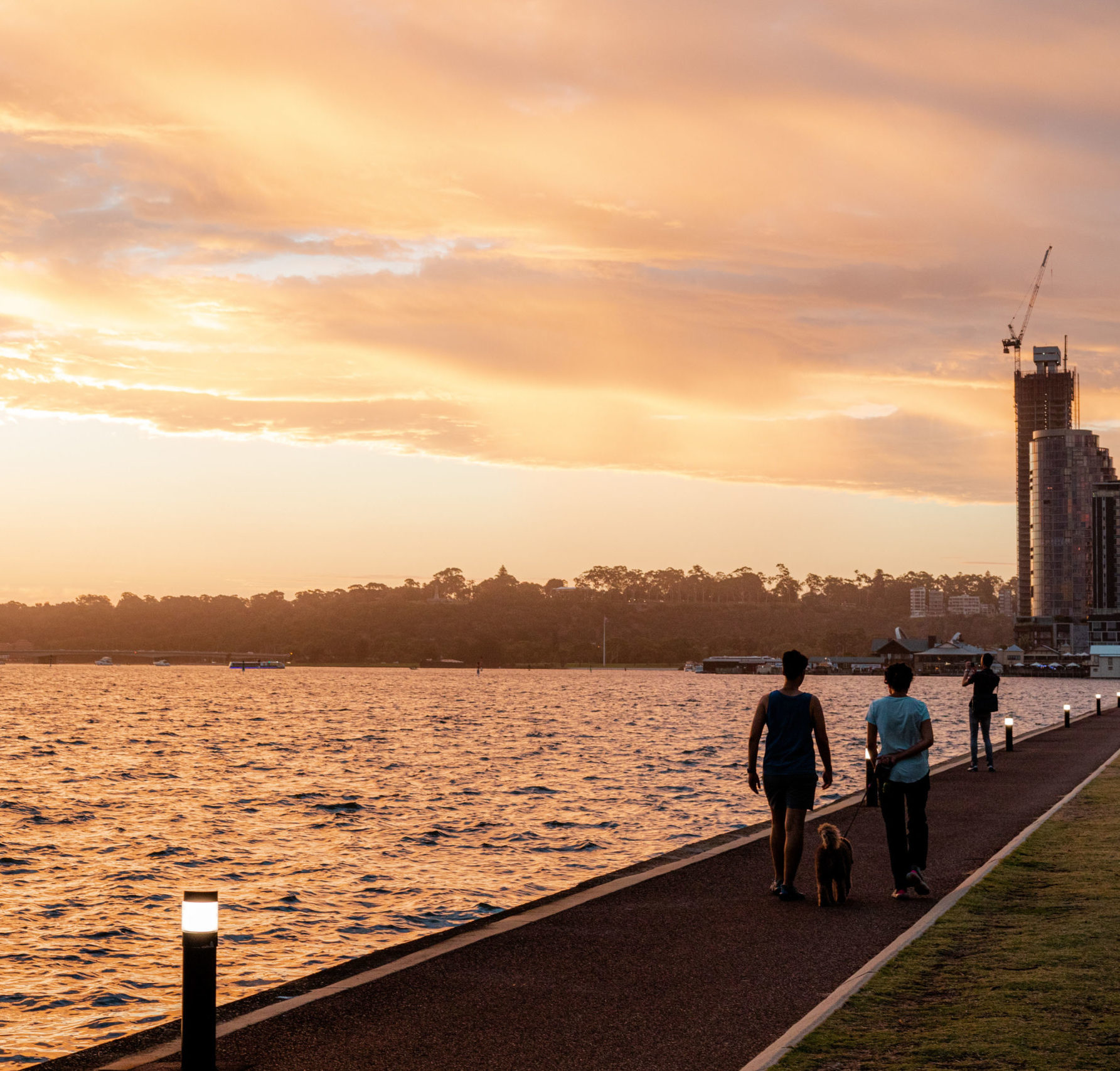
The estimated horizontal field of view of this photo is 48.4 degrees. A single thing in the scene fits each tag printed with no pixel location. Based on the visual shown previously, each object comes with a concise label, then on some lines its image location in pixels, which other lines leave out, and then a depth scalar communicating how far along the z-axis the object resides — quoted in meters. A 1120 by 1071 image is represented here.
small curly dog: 12.46
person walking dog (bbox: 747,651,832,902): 12.33
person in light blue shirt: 12.80
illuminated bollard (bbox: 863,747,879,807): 21.09
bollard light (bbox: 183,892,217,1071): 7.37
